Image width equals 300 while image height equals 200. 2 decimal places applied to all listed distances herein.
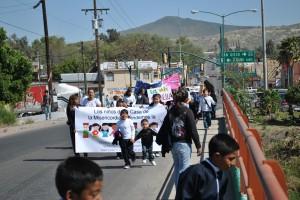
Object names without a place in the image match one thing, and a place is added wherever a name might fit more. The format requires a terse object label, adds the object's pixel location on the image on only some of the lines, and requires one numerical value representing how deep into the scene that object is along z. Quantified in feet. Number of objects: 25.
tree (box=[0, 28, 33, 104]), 128.67
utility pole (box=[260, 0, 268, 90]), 124.57
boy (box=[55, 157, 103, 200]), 9.52
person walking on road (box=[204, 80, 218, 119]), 69.87
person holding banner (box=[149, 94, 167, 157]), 46.98
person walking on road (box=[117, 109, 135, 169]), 41.96
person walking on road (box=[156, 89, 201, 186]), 29.32
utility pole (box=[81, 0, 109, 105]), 181.27
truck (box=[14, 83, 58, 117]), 184.44
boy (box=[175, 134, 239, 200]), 14.26
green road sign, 130.93
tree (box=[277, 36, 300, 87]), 239.30
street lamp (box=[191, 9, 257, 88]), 129.06
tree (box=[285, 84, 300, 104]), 113.29
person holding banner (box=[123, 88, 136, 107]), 58.67
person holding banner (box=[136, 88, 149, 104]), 67.05
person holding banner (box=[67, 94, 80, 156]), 46.29
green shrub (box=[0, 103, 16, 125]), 105.81
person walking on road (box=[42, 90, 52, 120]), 120.87
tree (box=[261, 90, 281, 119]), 114.83
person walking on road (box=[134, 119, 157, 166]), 42.75
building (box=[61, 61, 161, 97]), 334.03
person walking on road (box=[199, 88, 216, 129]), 65.16
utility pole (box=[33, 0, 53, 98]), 144.34
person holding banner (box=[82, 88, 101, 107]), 49.43
